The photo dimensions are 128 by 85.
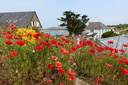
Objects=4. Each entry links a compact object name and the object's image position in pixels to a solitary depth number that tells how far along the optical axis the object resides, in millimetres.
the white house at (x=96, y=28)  54056
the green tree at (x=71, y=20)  36969
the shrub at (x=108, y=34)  29556
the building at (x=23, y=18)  30906
